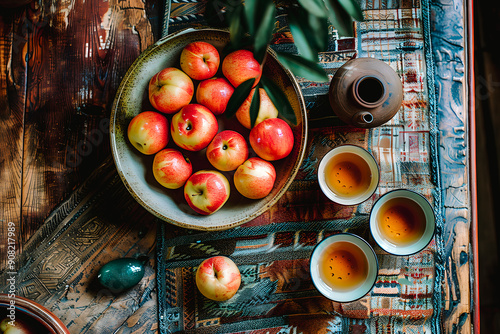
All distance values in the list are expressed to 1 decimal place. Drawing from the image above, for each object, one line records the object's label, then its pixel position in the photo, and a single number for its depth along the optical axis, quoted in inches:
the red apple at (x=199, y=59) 32.2
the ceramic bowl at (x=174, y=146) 32.1
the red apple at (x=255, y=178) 31.2
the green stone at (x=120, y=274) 33.5
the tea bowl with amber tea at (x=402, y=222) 33.0
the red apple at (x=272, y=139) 31.0
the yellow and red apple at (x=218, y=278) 32.5
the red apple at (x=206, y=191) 31.3
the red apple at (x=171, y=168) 31.8
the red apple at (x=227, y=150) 31.5
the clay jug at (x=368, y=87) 29.9
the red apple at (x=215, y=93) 32.1
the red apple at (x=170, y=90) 31.7
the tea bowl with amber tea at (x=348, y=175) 33.1
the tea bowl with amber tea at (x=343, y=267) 32.6
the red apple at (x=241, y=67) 32.0
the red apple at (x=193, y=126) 31.0
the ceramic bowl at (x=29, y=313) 29.5
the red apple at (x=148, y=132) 31.8
